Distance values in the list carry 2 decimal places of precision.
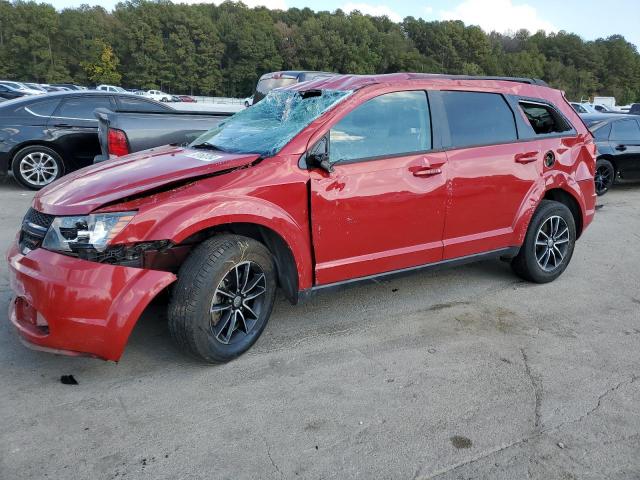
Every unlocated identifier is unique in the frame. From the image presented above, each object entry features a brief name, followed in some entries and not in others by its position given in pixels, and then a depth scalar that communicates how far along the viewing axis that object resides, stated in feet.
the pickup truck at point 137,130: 20.53
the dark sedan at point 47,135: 27.32
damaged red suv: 9.73
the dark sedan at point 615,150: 32.96
